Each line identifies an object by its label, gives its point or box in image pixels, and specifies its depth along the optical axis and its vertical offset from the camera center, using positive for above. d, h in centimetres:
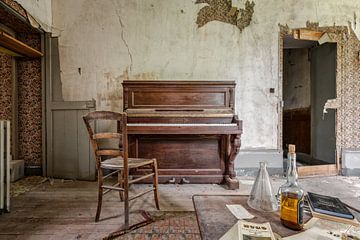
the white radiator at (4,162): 195 -37
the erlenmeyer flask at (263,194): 105 -35
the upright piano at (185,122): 280 -6
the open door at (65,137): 325 -27
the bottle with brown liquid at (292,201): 86 -32
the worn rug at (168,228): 166 -84
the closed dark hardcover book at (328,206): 97 -40
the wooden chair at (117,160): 181 -37
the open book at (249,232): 78 -40
